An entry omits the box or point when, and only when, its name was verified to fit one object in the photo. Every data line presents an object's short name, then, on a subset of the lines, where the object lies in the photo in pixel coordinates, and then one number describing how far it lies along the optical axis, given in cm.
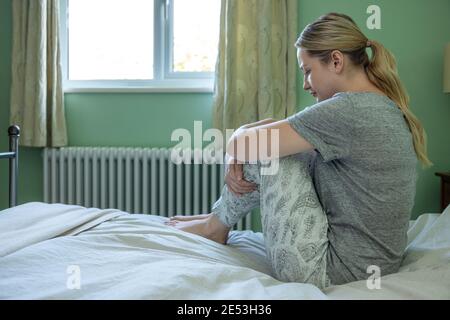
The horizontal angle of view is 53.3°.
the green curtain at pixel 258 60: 240
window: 271
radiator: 250
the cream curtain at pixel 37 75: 258
